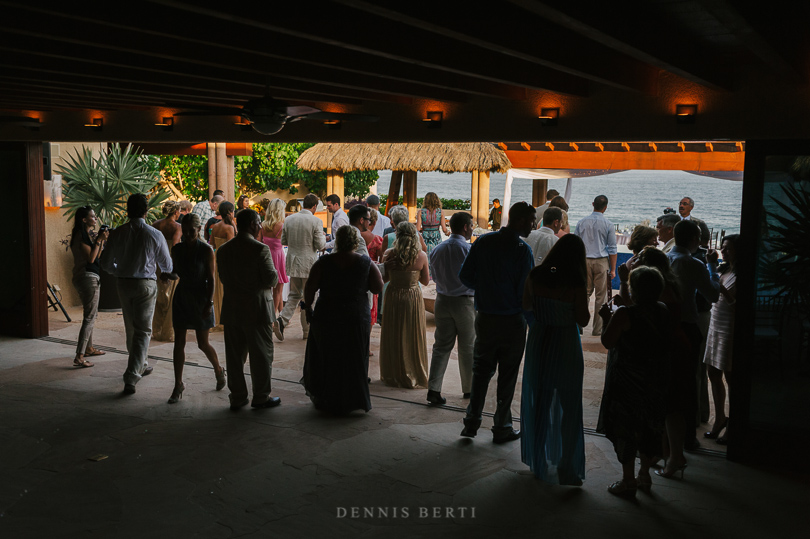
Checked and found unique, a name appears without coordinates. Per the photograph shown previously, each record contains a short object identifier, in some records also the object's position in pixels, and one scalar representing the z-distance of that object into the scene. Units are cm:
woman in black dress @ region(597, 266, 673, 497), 395
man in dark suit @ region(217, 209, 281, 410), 543
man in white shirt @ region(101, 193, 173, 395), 609
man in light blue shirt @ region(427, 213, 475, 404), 571
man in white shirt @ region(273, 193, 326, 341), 815
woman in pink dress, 817
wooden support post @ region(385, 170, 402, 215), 1742
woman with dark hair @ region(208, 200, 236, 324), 802
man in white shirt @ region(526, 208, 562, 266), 759
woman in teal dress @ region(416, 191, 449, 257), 1024
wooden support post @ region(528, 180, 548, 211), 1936
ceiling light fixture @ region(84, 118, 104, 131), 748
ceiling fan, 451
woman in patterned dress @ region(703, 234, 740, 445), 494
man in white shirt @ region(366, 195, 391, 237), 895
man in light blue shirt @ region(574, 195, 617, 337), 809
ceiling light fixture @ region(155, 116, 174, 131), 724
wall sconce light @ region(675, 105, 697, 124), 487
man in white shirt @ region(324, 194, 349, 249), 877
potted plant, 985
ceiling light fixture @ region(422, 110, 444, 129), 602
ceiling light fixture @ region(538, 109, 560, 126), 546
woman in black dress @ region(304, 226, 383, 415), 539
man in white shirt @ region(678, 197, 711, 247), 727
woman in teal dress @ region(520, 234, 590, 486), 423
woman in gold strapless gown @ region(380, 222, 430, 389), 598
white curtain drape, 1784
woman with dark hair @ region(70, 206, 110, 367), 666
